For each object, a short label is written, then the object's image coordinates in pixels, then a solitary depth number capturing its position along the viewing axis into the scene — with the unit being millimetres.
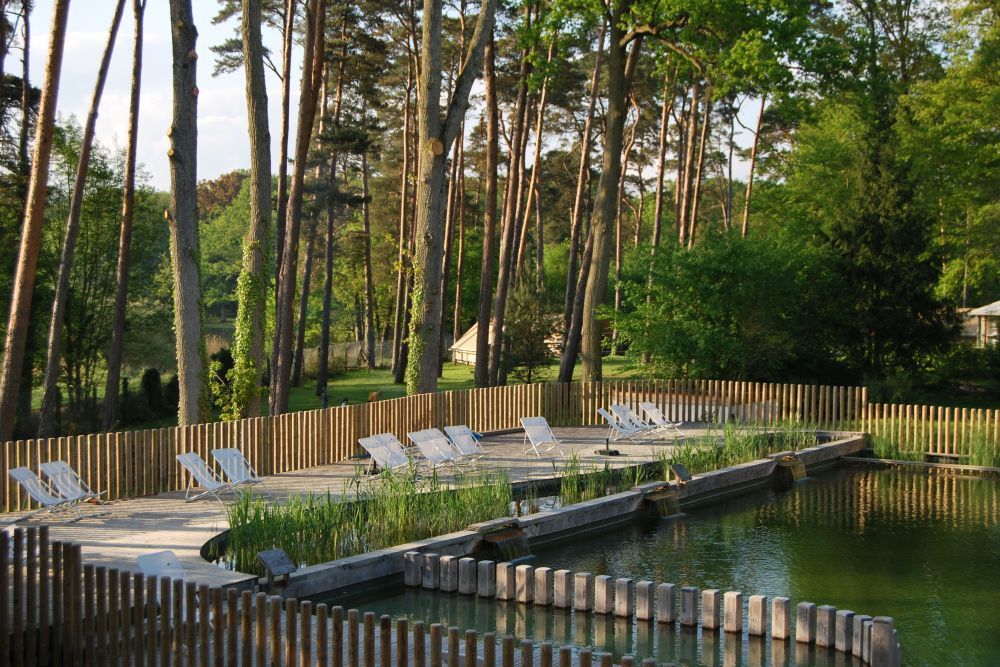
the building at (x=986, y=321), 31156
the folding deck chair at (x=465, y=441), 15609
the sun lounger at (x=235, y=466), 12984
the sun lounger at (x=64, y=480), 11609
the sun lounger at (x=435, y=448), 14945
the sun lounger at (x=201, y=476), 12562
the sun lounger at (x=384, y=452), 14273
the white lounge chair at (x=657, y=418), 19438
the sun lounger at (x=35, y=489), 11273
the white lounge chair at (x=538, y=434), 17078
